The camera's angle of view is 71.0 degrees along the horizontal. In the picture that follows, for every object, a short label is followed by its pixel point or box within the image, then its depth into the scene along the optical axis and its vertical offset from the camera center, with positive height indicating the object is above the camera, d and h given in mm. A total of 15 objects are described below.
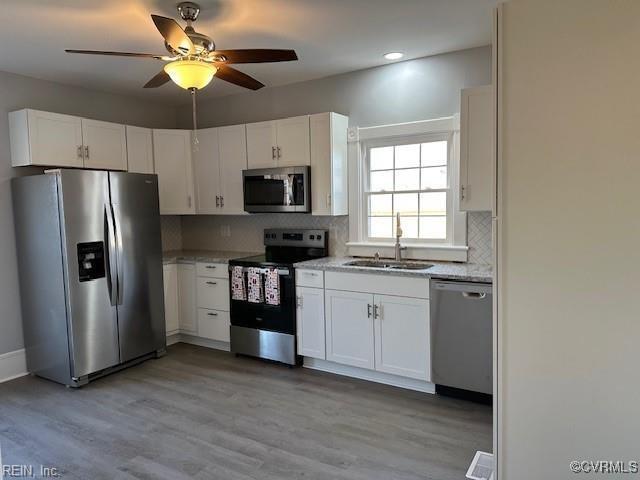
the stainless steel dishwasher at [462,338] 2984 -893
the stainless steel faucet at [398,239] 3768 -257
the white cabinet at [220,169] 4398 +443
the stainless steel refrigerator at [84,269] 3441 -431
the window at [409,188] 3717 +175
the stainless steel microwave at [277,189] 3955 +199
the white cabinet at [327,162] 3855 +423
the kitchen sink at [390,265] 3512 -458
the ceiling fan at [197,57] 2320 +830
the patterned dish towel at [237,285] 3994 -649
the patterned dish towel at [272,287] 3783 -639
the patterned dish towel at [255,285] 3893 -640
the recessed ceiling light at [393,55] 3524 +1218
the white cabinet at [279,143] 3988 +628
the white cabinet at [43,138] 3607 +649
